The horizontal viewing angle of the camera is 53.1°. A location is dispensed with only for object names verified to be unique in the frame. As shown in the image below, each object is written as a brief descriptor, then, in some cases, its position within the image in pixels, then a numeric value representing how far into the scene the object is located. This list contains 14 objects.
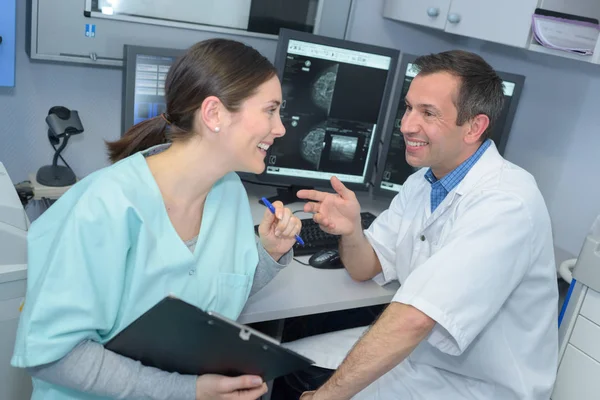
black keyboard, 1.69
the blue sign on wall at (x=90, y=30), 1.68
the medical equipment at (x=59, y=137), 1.66
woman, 1.02
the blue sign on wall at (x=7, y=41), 1.57
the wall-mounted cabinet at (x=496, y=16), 1.64
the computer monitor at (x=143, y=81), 1.67
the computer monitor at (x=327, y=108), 1.82
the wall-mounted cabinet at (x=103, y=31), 1.63
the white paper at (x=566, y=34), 1.58
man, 1.21
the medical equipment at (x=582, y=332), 1.53
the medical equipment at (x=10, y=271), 1.25
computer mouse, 1.63
